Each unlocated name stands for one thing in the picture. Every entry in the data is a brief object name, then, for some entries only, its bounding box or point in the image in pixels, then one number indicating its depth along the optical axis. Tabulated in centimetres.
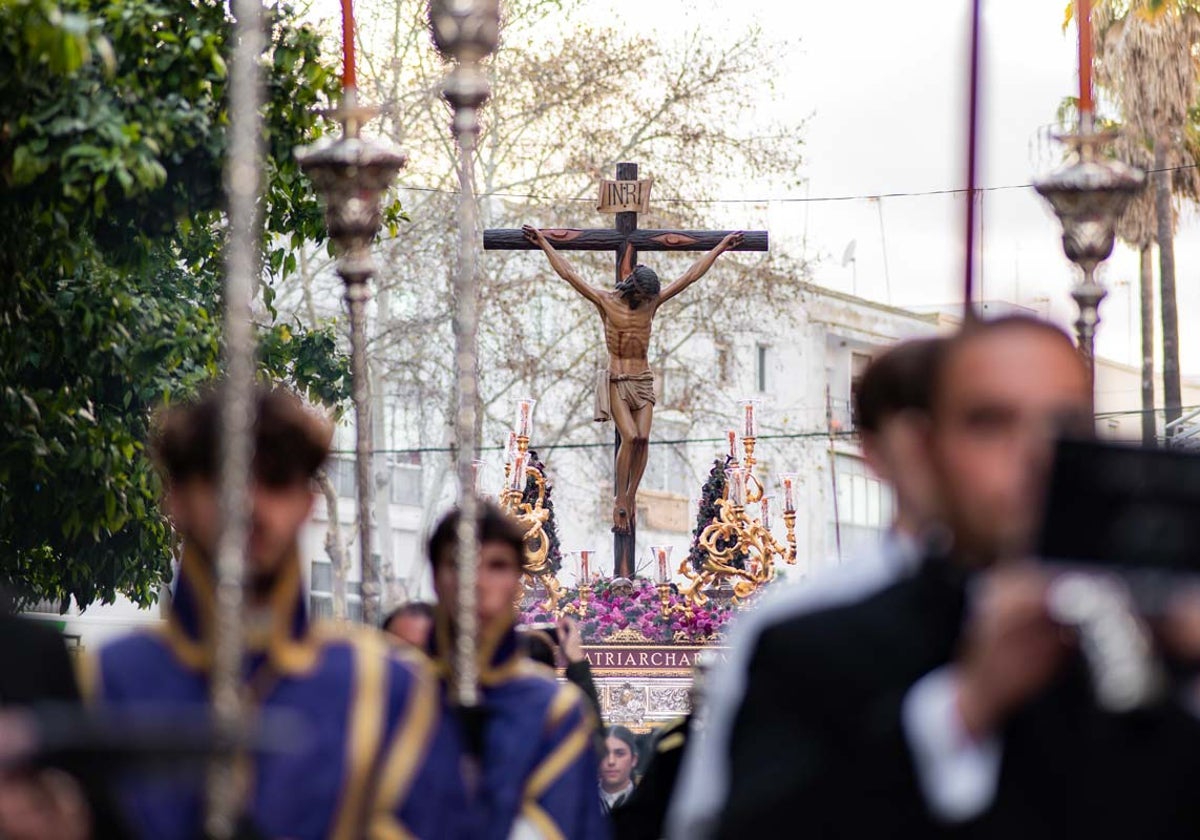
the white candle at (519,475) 2862
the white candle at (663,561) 2848
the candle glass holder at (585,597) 2758
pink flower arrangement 2725
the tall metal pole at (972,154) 861
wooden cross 2903
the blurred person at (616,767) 1452
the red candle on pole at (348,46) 1354
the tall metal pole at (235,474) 534
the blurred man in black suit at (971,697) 408
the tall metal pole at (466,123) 1001
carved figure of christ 2934
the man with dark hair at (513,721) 823
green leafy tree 1685
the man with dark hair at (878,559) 489
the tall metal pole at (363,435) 1300
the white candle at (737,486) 2889
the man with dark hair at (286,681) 564
